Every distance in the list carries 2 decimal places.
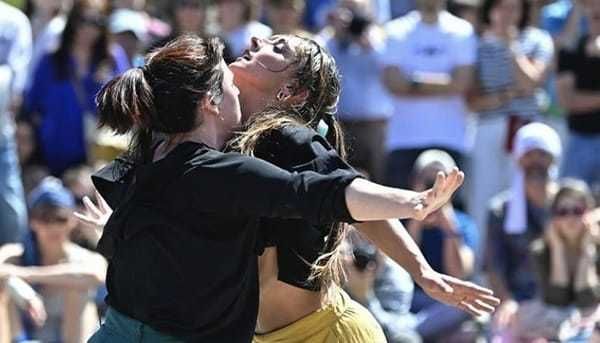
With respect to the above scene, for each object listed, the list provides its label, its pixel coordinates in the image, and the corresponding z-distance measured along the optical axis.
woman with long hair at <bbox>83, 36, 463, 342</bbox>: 7.11
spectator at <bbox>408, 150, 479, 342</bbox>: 14.64
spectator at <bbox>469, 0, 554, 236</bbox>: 17.16
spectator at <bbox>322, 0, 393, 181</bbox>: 17.37
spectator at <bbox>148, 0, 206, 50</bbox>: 17.80
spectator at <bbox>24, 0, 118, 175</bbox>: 17.33
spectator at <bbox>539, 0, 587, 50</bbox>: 16.98
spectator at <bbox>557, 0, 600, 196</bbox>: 16.62
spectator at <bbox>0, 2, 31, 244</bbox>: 15.74
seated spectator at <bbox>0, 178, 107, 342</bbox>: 13.84
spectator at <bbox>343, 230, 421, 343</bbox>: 14.12
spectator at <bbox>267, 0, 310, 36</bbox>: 17.75
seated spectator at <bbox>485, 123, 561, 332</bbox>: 15.09
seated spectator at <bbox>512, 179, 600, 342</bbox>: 13.92
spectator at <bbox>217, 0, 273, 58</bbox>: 17.71
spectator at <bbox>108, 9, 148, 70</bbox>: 17.92
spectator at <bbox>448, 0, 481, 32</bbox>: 18.50
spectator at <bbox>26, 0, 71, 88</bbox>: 17.83
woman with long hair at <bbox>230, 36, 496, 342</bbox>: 7.96
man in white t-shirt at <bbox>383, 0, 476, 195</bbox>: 17.05
